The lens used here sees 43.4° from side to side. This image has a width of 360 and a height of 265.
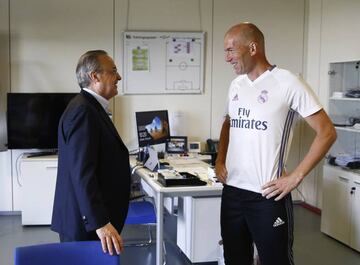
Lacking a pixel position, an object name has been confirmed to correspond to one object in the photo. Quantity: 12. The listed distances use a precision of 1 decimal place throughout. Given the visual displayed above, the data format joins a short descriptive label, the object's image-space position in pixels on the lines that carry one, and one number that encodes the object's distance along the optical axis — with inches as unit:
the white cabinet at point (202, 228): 141.3
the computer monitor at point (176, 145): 201.0
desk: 128.2
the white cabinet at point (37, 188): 184.2
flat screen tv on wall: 188.2
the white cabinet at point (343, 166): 165.9
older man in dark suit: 76.3
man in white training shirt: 82.4
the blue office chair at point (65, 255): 62.2
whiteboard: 203.6
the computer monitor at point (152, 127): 186.1
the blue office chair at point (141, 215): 150.1
